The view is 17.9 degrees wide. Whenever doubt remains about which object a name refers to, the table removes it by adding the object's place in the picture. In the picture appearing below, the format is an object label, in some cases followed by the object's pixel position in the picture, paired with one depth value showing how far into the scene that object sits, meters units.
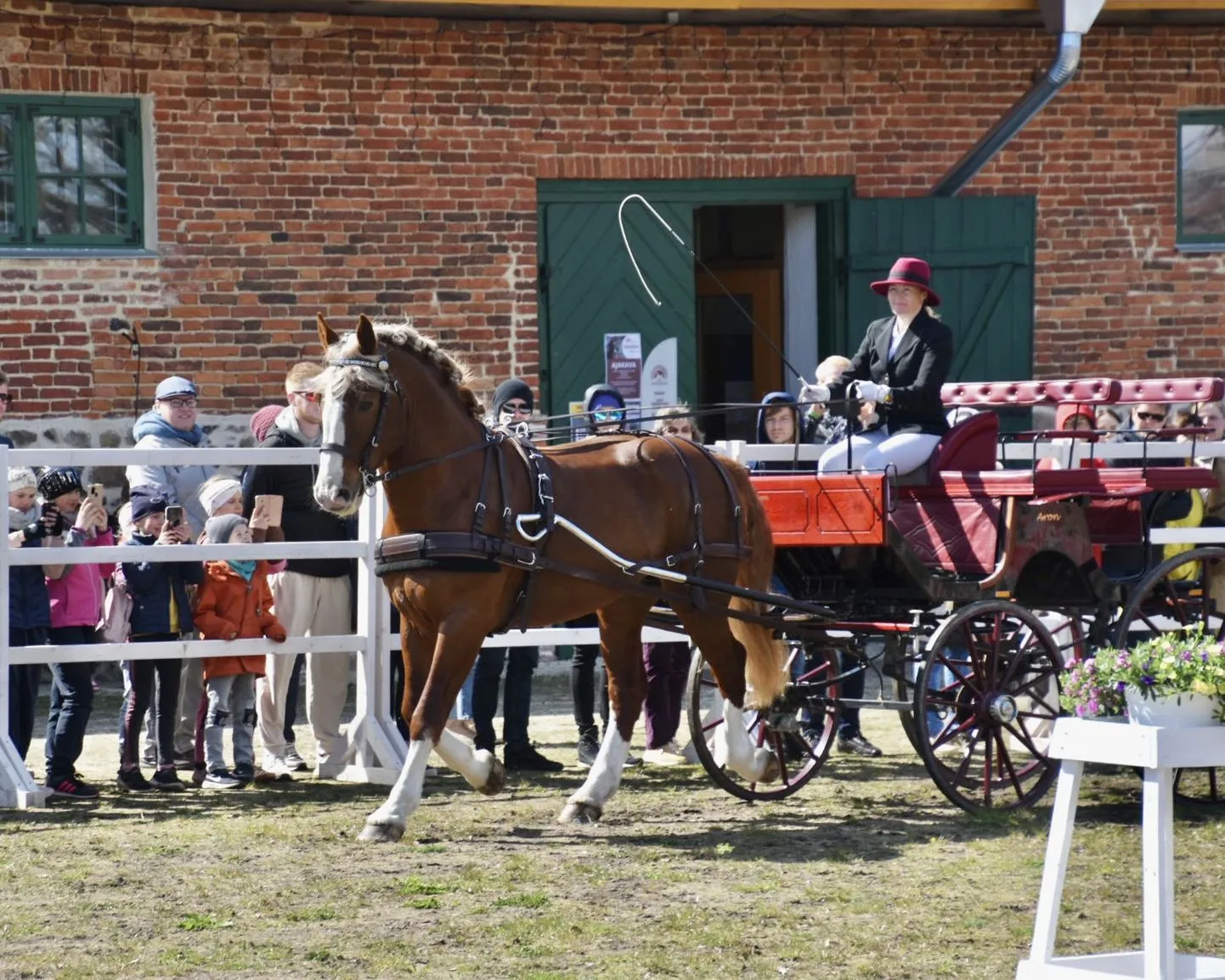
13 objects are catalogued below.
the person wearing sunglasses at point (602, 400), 22.12
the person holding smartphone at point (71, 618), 17.21
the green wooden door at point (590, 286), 26.95
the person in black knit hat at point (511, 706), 18.95
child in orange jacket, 17.77
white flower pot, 10.63
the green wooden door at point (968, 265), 27.71
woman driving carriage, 16.77
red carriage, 16.38
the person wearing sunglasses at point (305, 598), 18.50
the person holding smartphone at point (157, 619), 17.56
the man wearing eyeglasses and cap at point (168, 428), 20.06
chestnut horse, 15.01
